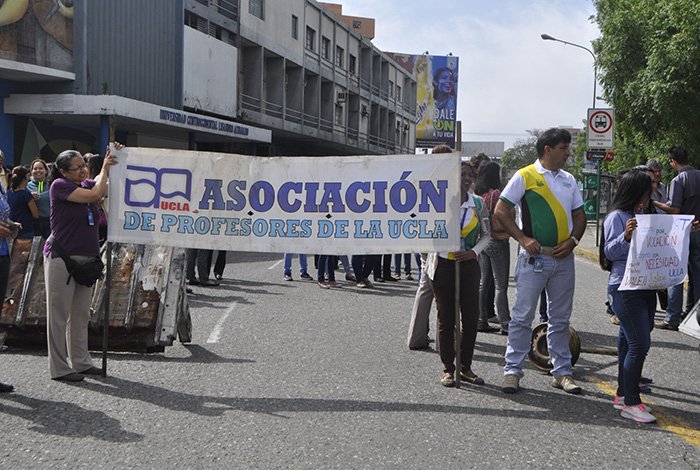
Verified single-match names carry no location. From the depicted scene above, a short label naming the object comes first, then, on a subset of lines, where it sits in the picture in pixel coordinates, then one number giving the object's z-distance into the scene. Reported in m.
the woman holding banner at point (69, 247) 6.08
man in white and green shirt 5.86
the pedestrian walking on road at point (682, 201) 9.21
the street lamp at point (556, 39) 39.75
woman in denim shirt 5.26
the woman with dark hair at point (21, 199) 10.21
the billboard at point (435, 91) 81.56
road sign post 22.11
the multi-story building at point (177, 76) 23.55
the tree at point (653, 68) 20.91
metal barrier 7.25
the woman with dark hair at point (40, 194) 10.74
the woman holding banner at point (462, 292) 6.29
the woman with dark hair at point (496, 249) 8.60
